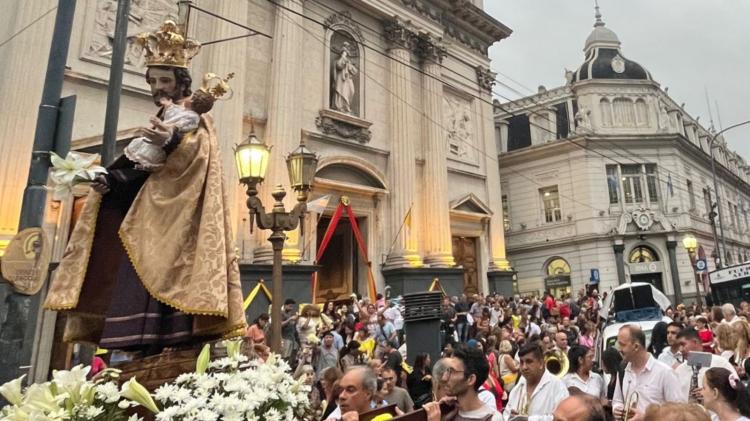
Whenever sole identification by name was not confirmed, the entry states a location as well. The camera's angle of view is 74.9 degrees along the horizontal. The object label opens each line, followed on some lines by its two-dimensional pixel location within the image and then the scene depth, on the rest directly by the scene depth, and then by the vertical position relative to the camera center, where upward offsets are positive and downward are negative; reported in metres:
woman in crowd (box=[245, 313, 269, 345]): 8.57 -0.54
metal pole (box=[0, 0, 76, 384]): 4.14 +0.87
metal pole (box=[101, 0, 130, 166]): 6.03 +2.79
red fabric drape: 15.71 +1.95
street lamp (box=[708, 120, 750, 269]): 23.68 +3.81
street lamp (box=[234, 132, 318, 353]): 7.19 +1.51
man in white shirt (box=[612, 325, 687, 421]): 4.30 -0.69
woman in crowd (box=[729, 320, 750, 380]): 5.45 -0.50
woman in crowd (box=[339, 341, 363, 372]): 8.41 -0.94
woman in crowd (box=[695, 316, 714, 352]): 8.23 -0.61
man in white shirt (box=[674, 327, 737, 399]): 4.59 -0.60
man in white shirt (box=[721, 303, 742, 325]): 9.52 -0.25
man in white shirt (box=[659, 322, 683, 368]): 6.11 -0.65
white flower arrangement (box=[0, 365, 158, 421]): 1.88 -0.38
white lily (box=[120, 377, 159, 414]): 1.94 -0.36
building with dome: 29.98 +7.32
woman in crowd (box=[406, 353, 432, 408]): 7.02 -1.15
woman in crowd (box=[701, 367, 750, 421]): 3.36 -0.67
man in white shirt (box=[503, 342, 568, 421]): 3.97 -0.74
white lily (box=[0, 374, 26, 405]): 1.95 -0.35
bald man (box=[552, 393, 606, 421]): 2.37 -0.53
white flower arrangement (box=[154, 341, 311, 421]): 1.95 -0.38
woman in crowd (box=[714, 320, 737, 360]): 5.65 -0.47
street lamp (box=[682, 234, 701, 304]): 25.01 +2.74
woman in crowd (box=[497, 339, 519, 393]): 7.61 -1.06
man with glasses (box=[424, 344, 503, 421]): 3.34 -0.60
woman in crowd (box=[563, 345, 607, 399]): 5.53 -0.83
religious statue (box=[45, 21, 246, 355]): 2.61 +0.24
